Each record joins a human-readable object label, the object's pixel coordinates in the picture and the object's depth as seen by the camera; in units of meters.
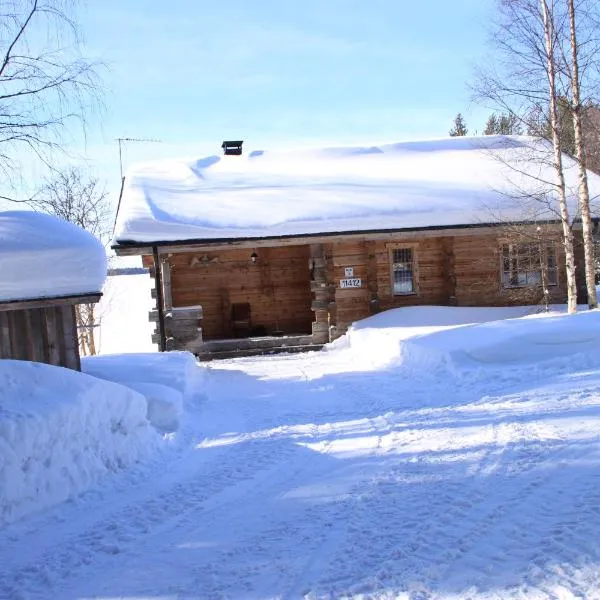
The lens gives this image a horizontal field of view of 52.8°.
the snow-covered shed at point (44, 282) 7.12
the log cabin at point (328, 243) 14.73
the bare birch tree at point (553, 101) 12.85
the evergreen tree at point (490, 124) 47.10
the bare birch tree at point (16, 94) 7.56
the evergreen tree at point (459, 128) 60.12
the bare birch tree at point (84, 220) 27.62
